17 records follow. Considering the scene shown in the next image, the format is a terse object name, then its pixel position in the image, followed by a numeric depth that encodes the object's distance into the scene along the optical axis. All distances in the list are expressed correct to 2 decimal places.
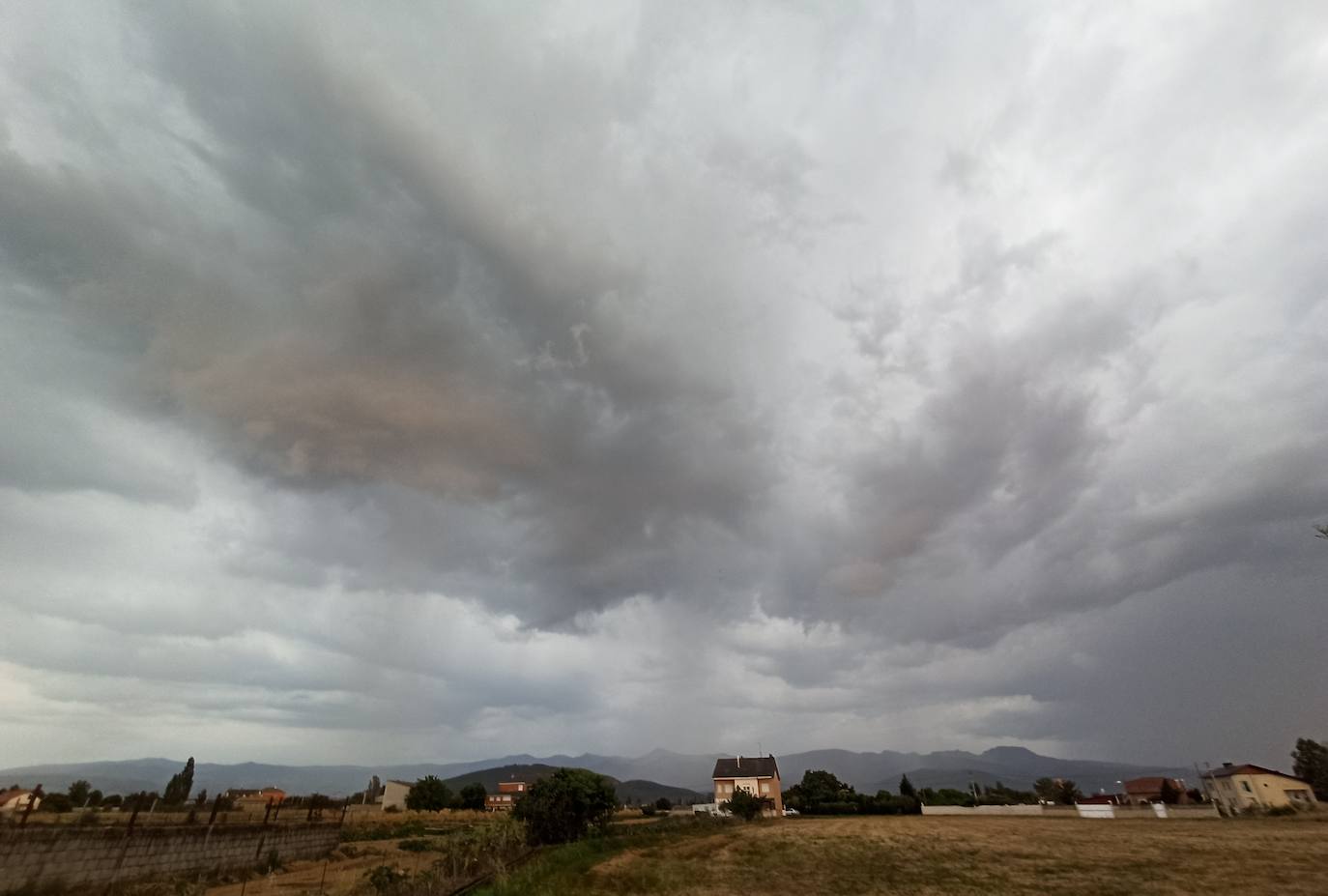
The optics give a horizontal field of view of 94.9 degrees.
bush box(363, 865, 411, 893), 25.08
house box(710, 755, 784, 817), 107.62
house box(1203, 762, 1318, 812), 83.12
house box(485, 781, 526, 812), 115.69
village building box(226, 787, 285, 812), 52.14
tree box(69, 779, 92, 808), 46.78
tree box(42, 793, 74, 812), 42.50
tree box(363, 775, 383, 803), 93.26
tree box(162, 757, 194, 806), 56.52
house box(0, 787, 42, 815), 34.91
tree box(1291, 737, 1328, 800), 87.62
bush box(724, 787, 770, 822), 74.81
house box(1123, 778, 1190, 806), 96.88
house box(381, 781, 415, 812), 111.00
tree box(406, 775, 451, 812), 95.47
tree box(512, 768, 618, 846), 47.88
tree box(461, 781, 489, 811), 100.69
